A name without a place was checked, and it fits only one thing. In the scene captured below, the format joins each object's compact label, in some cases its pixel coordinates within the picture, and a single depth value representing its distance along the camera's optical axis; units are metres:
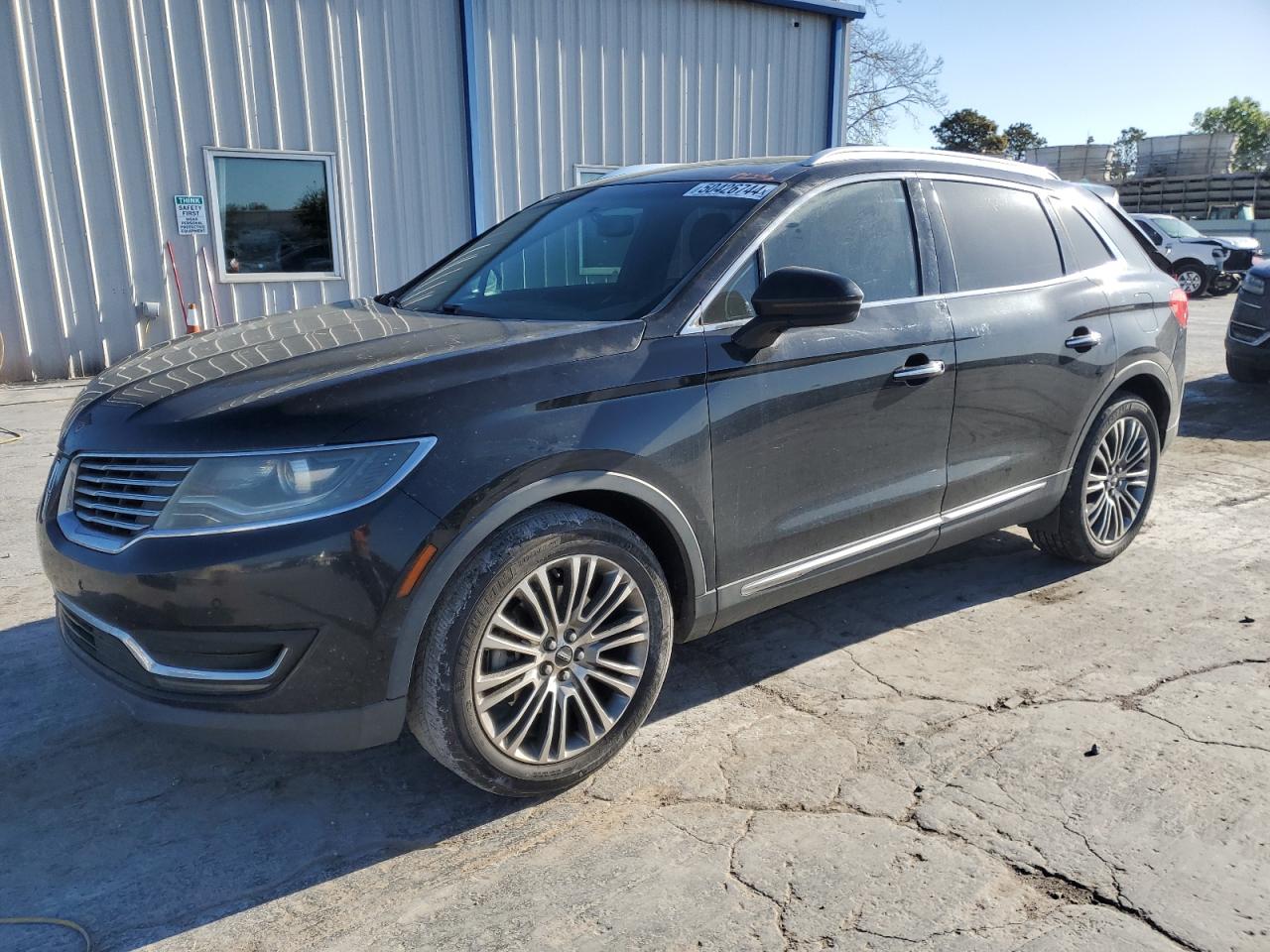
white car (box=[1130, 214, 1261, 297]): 19.69
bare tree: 30.95
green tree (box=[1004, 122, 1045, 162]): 62.55
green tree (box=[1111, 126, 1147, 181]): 40.50
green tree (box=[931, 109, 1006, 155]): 51.25
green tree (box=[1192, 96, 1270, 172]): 94.12
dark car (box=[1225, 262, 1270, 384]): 8.95
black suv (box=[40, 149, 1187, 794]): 2.42
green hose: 2.32
